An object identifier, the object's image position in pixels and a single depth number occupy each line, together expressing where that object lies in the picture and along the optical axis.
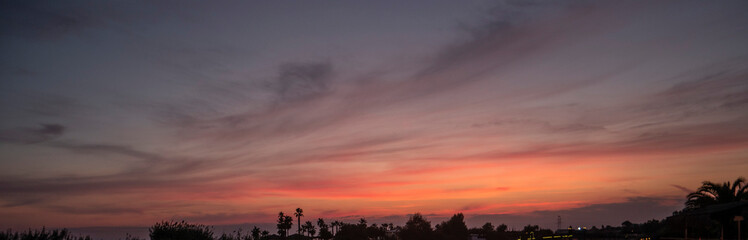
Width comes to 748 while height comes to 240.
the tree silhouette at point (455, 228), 123.12
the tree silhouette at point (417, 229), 114.94
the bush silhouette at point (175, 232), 47.66
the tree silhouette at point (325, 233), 162.88
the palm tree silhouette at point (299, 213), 164.12
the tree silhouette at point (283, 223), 157.00
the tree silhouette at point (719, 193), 40.41
